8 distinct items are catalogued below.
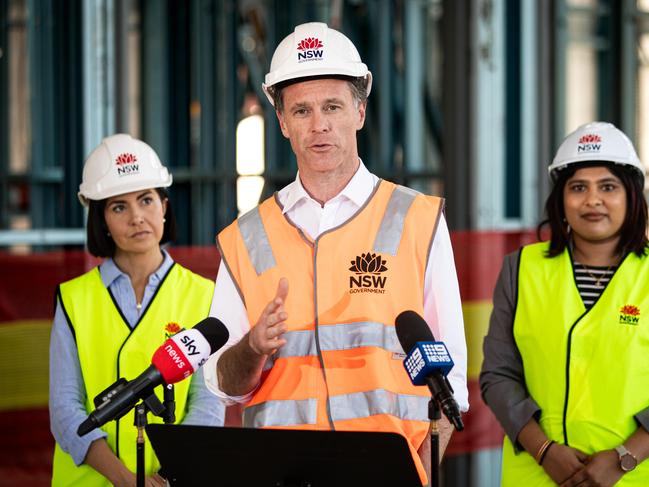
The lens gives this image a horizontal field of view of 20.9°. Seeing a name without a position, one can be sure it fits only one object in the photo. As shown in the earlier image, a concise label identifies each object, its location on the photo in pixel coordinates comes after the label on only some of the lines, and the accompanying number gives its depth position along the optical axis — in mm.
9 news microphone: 3360
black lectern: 3465
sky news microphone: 3638
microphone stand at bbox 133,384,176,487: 3700
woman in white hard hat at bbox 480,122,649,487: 5762
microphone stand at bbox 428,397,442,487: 3456
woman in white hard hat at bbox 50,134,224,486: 5662
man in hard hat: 4463
